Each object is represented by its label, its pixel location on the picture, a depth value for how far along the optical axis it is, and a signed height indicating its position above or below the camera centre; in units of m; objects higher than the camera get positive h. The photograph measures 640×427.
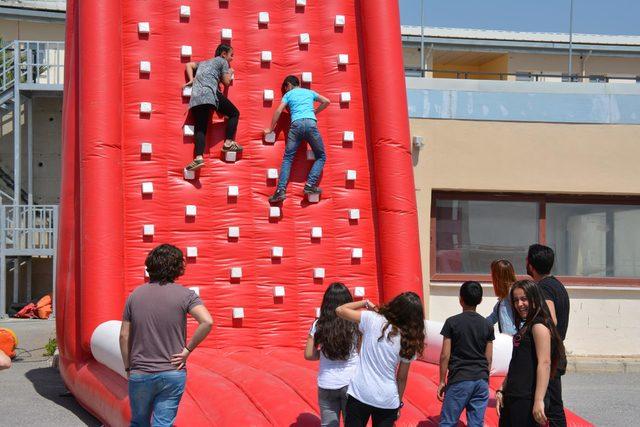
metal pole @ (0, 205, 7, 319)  18.02 -0.92
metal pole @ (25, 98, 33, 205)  21.08 +1.75
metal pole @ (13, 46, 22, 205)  20.23 +2.18
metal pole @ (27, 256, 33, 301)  20.29 -1.24
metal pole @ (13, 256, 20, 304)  19.36 -1.24
